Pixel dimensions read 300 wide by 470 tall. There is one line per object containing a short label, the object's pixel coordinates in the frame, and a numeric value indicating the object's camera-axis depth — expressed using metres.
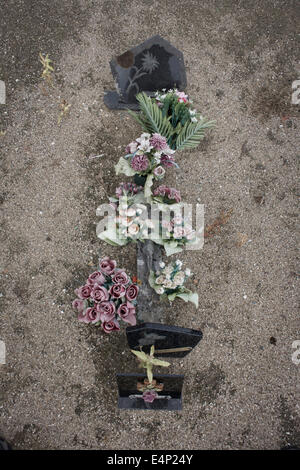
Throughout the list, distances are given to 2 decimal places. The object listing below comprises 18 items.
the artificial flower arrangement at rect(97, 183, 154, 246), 3.29
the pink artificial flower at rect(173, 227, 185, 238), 3.24
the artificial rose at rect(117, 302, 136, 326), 3.11
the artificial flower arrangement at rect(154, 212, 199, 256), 3.25
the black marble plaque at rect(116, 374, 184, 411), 3.39
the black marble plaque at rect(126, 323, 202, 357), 2.92
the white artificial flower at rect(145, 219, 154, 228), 3.37
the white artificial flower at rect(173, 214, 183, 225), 3.23
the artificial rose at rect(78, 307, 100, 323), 3.08
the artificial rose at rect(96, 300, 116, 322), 3.04
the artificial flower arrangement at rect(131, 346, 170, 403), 3.04
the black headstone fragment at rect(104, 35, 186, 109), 4.05
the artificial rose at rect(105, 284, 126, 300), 3.11
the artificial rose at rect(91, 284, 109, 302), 3.03
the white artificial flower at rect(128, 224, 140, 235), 3.29
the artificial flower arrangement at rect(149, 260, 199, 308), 3.26
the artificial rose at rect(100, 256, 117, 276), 3.18
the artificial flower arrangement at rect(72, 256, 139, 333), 3.06
